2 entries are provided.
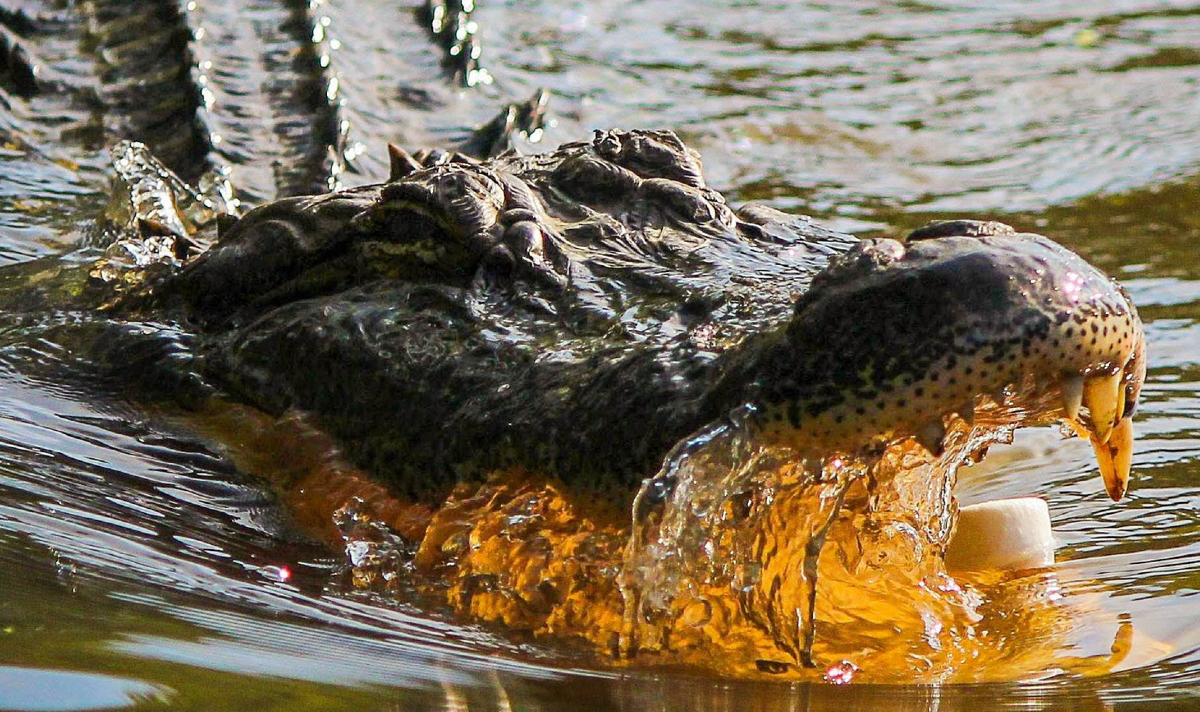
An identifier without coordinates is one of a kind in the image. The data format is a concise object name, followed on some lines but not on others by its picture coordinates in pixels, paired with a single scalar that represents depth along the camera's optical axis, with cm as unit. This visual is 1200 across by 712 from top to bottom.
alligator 519
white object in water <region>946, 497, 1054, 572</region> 703
